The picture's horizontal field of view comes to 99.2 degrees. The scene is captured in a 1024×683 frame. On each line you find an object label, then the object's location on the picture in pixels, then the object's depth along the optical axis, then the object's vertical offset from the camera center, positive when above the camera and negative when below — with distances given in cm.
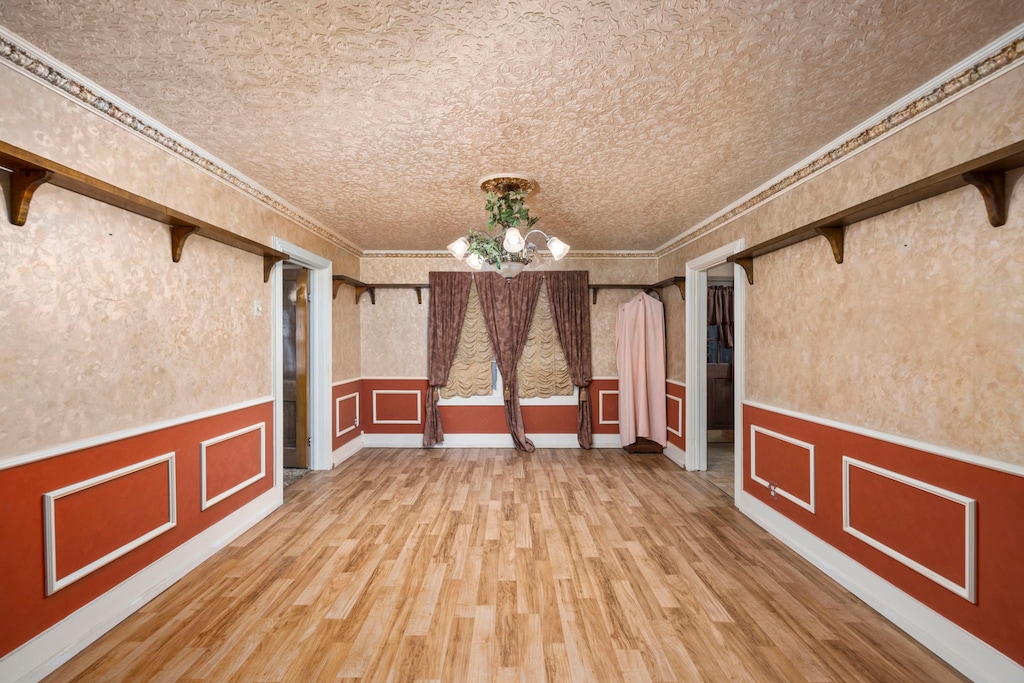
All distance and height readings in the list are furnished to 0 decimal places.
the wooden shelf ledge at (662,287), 495 +68
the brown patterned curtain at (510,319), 578 +31
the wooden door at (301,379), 484 -40
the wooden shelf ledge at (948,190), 167 +67
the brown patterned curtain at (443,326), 579 +22
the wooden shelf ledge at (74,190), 168 +70
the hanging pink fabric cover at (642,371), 548 -38
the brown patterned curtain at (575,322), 579 +26
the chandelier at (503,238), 321 +80
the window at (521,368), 588 -35
